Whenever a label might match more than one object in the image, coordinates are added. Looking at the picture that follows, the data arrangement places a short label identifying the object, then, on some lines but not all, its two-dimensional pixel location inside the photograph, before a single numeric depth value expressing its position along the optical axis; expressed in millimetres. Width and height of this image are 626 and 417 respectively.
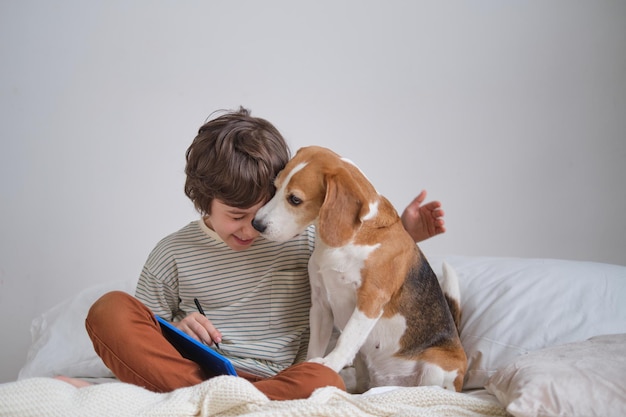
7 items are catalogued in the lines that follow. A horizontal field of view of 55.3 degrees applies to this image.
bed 1276
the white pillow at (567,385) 1284
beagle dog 1702
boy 1847
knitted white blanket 1231
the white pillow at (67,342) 2148
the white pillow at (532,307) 1891
